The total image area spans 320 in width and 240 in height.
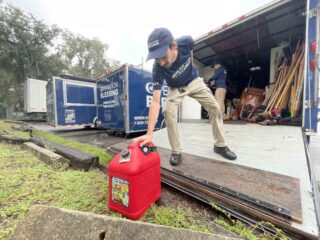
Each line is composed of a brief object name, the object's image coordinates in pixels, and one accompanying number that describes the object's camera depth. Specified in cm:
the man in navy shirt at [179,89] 187
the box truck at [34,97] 1170
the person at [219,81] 437
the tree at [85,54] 2323
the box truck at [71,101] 652
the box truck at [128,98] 485
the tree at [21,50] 1527
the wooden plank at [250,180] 117
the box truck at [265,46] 286
